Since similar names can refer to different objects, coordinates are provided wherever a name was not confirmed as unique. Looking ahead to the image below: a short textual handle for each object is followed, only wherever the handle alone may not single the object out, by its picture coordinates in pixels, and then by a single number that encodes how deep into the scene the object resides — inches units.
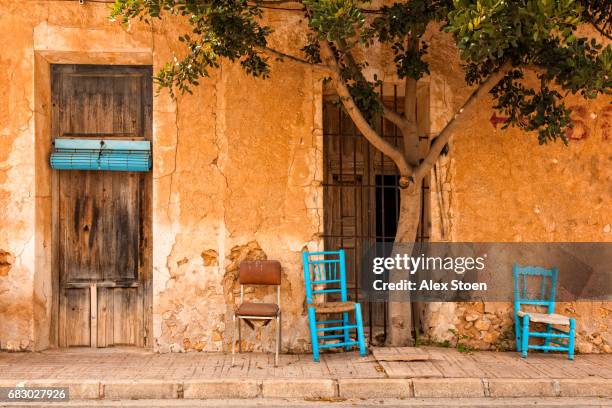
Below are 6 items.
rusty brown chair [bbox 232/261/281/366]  228.4
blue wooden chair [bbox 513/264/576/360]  240.4
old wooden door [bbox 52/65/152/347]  259.3
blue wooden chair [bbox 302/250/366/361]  234.2
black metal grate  288.5
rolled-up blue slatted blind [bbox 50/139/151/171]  251.3
